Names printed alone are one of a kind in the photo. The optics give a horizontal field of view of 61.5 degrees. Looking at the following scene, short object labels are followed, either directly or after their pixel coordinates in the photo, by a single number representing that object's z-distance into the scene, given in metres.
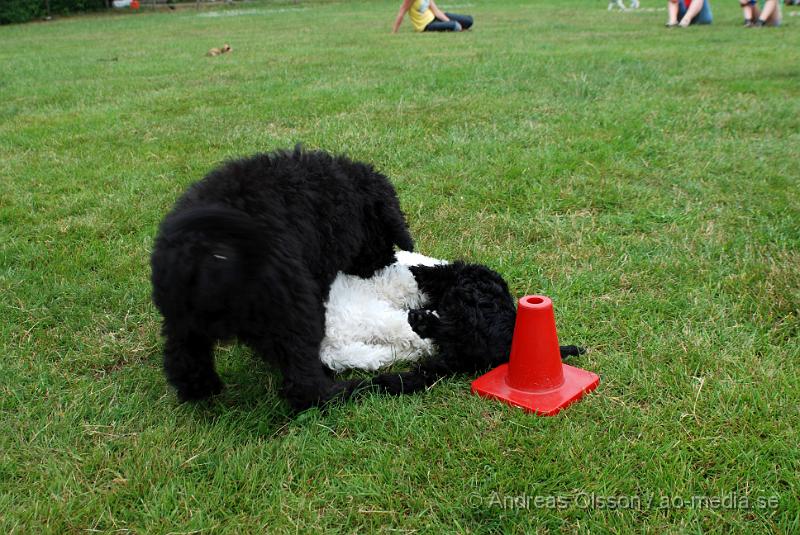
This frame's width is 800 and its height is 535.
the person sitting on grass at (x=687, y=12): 14.52
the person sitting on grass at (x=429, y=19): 15.24
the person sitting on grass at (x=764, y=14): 14.26
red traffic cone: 2.55
